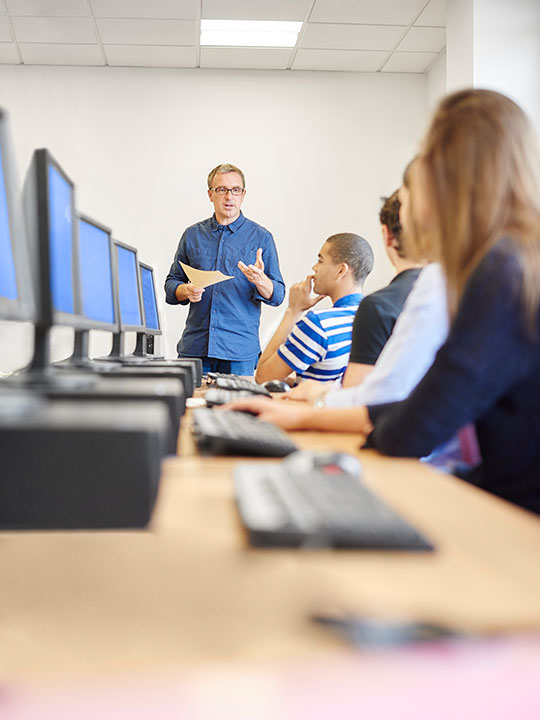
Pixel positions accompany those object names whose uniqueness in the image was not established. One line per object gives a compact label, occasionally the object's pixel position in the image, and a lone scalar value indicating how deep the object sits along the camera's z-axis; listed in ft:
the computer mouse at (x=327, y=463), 2.60
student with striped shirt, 7.56
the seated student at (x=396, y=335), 4.36
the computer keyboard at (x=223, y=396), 4.88
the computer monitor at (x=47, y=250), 3.19
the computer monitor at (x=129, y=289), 6.96
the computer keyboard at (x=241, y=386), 6.06
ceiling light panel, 13.82
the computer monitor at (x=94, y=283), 4.72
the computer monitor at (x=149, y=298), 9.43
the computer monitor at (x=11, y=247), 3.16
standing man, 11.21
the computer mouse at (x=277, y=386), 7.06
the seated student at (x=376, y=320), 5.77
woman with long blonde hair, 2.94
